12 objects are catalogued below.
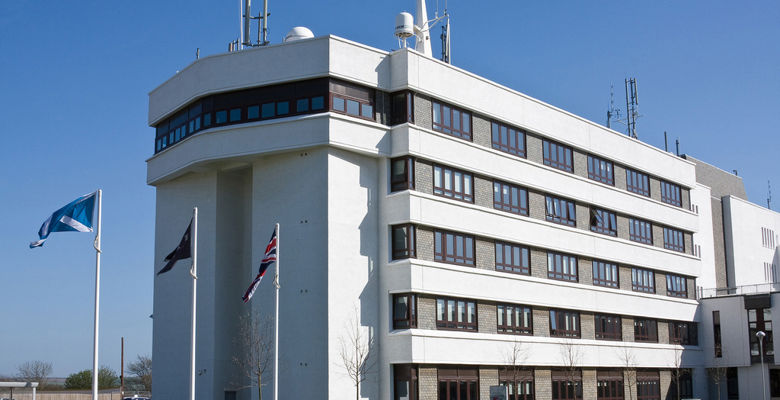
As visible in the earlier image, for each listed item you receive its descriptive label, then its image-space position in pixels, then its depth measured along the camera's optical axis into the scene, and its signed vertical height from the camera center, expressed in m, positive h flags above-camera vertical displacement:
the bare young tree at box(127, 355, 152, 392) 105.46 -2.48
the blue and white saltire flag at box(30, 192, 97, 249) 27.52 +4.01
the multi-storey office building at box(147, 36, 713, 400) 43.09 +6.42
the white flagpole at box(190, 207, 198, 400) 29.41 +2.56
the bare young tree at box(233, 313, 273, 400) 43.28 -0.06
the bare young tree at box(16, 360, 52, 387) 111.88 -3.08
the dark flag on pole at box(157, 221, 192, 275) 29.64 +3.12
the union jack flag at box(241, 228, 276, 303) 34.78 +3.28
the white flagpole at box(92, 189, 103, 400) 26.25 +1.54
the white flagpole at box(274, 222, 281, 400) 36.13 +0.18
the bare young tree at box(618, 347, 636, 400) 57.98 -1.58
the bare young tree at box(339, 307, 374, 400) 42.00 -0.29
